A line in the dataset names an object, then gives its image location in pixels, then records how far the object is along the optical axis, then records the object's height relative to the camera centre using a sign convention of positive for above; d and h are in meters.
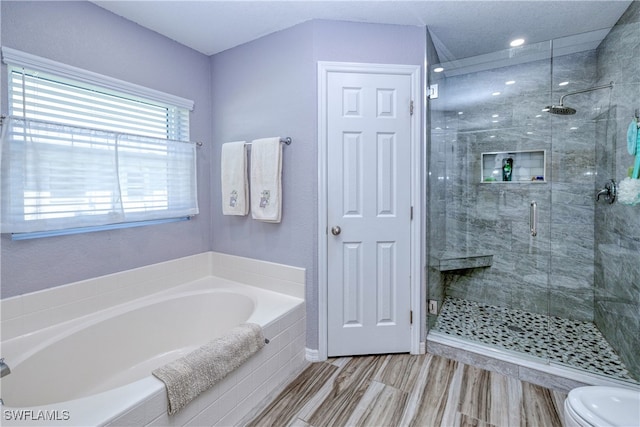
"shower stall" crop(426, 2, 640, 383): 1.97 -0.05
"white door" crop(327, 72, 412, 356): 2.04 -0.09
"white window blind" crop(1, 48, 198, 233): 1.52 +0.31
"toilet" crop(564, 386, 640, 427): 1.06 -0.81
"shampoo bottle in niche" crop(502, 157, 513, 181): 2.76 +0.28
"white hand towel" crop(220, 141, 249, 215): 2.26 +0.18
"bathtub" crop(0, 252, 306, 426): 1.09 -0.82
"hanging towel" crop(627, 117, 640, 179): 1.67 +0.32
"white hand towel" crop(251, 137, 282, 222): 2.10 +0.16
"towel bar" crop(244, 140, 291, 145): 2.10 +0.44
